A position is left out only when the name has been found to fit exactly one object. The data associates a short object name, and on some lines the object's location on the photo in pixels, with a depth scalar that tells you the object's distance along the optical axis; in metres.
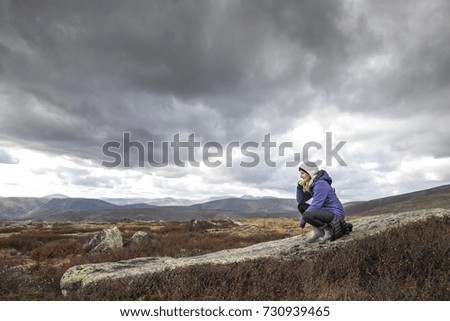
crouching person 7.36
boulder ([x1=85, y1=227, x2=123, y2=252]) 16.00
